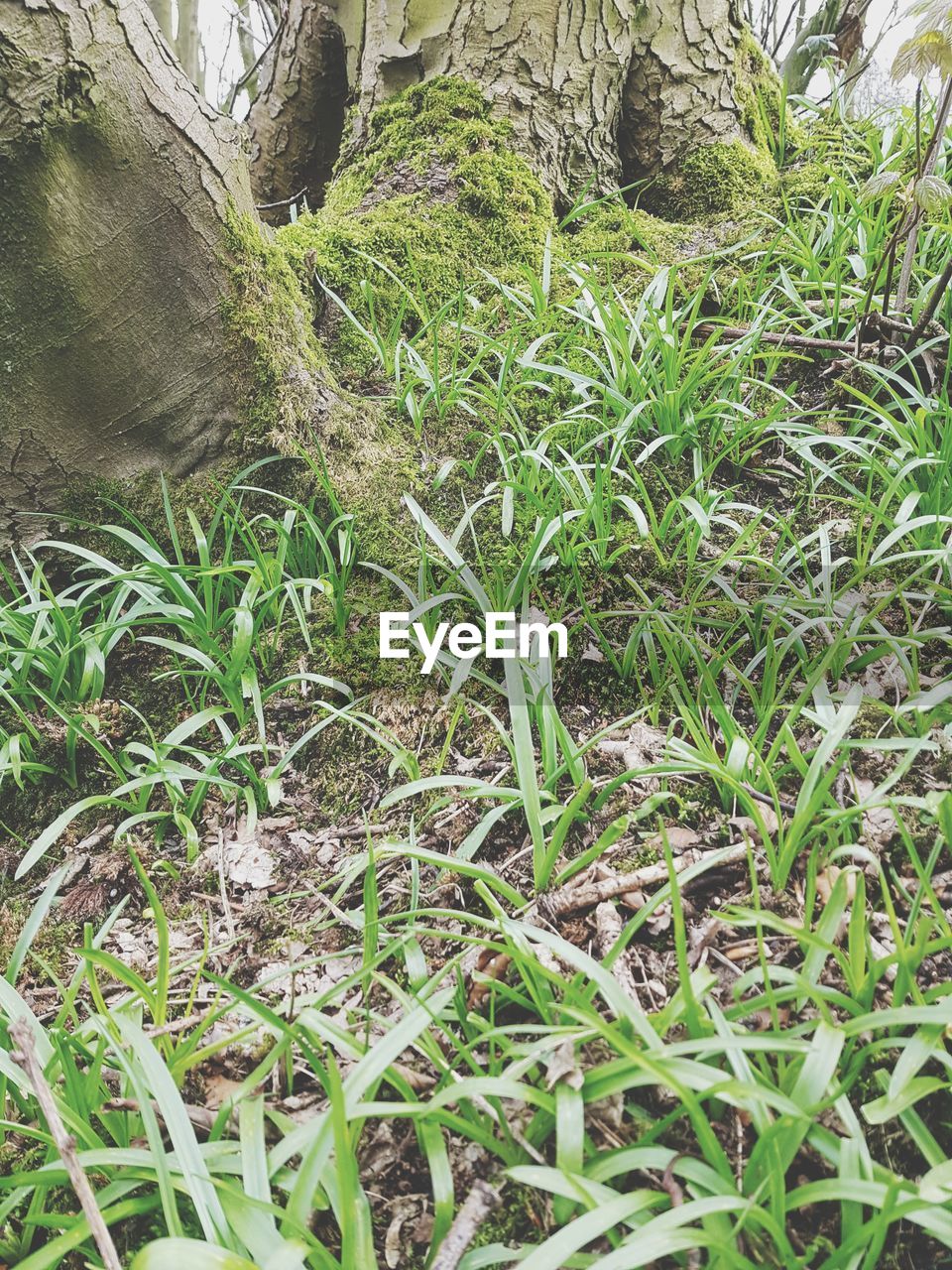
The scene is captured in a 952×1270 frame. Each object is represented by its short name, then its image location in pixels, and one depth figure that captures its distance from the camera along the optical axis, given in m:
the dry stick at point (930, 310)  1.66
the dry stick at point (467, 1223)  0.74
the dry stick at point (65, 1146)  0.56
